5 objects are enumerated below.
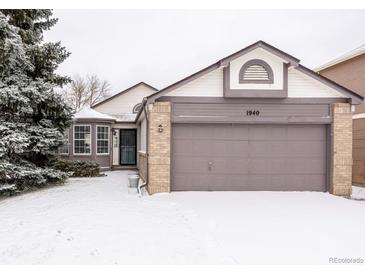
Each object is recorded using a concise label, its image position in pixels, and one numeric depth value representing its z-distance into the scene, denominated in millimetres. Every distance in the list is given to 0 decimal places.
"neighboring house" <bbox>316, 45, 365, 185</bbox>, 11727
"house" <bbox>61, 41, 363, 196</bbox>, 8820
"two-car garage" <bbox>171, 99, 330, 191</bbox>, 9023
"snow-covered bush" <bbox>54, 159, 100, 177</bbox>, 13453
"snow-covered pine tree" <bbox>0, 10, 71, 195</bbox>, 8750
